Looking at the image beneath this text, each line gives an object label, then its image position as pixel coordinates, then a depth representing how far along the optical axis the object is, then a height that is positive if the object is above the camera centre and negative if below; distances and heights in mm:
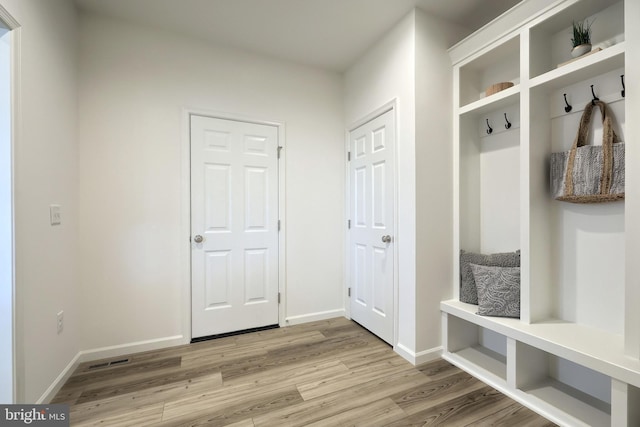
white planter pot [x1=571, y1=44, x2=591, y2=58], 1531 +939
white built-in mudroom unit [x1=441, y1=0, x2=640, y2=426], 1303 -31
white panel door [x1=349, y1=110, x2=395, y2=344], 2346 -102
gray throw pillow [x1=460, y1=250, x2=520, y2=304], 1909 -367
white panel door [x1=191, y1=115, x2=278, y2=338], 2445 -113
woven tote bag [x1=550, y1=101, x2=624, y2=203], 1462 +259
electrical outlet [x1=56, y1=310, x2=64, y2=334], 1768 -712
